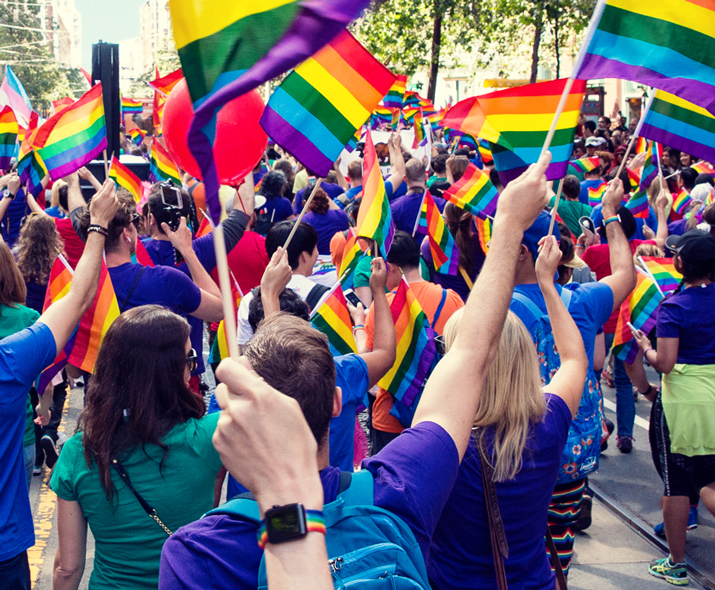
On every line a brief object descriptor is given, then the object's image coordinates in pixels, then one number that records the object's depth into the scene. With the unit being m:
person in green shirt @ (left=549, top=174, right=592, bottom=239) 7.48
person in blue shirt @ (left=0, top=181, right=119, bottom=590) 2.56
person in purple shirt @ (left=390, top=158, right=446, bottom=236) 7.48
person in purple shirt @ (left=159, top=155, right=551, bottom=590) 1.41
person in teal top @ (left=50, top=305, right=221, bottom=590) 2.31
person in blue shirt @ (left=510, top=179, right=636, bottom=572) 3.24
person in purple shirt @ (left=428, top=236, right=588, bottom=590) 2.20
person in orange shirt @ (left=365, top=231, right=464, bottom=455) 4.29
